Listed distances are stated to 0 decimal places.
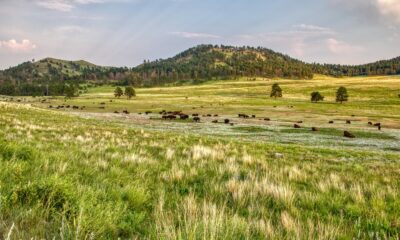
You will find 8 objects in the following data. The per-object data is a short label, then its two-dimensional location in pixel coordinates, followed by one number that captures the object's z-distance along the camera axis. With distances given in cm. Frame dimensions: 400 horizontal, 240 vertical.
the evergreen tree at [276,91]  14000
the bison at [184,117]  6264
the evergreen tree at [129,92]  14212
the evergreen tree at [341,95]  11950
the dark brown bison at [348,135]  4102
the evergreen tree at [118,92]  14838
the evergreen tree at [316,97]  12231
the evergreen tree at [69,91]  14856
